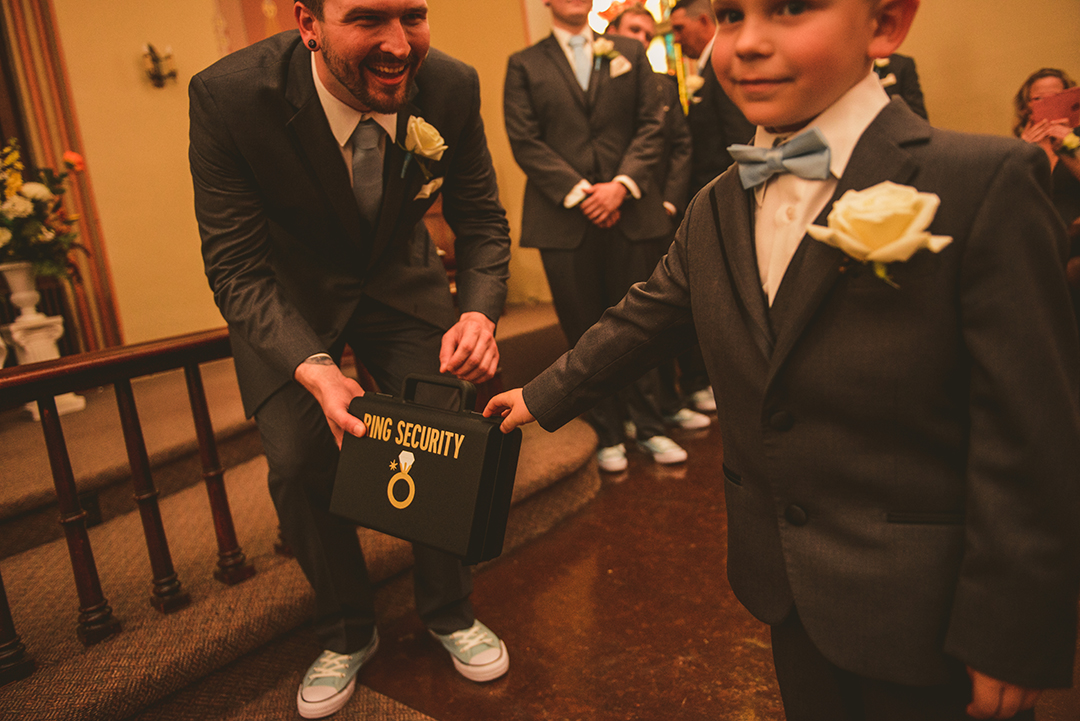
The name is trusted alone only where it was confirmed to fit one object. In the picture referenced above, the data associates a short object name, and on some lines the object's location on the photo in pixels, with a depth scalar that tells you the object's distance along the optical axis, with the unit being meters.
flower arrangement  3.22
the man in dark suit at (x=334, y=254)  1.52
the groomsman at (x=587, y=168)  2.94
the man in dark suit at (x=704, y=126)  3.40
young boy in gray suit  0.76
